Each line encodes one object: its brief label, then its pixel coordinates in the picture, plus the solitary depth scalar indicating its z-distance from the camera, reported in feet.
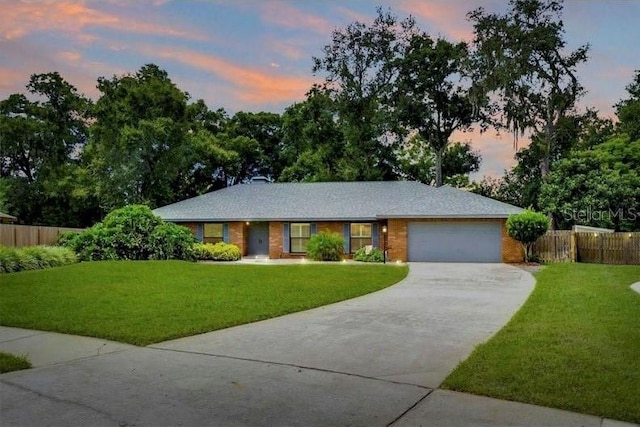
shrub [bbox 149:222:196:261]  69.00
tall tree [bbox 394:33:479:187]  115.96
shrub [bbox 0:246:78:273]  51.49
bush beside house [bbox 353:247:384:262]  74.84
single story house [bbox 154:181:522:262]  74.49
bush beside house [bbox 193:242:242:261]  76.28
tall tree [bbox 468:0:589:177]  105.09
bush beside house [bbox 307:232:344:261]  75.36
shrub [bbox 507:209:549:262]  66.39
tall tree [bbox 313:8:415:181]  116.98
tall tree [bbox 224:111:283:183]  135.13
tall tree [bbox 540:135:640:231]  84.94
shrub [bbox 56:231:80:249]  65.00
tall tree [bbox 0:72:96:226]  117.80
